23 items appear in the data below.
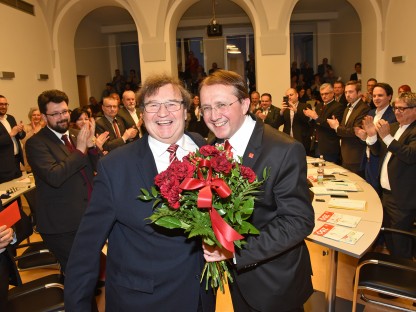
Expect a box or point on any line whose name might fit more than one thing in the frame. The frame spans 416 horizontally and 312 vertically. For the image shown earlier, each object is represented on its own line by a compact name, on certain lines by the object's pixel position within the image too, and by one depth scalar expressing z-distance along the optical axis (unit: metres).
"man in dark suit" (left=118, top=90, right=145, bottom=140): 5.89
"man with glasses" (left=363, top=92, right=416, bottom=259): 3.22
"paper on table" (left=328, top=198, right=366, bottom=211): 3.05
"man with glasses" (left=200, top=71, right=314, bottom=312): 1.54
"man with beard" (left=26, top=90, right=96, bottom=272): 2.62
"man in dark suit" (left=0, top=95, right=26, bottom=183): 5.04
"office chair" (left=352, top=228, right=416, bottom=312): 2.37
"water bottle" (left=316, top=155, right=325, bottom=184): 3.85
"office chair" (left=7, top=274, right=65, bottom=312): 2.28
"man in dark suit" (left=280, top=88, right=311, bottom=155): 6.48
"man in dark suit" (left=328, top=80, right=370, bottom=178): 4.94
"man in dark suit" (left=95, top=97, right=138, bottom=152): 5.15
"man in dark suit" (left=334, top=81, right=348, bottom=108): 6.67
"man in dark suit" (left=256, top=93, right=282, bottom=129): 6.94
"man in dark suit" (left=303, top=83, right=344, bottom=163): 5.74
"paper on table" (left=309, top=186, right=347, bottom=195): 3.50
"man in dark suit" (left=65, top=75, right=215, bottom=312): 1.53
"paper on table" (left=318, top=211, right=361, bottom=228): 2.71
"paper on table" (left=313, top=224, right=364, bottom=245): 2.43
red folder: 2.10
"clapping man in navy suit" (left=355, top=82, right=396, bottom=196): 4.31
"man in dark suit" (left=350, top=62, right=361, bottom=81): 10.03
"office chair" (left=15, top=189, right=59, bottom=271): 3.10
